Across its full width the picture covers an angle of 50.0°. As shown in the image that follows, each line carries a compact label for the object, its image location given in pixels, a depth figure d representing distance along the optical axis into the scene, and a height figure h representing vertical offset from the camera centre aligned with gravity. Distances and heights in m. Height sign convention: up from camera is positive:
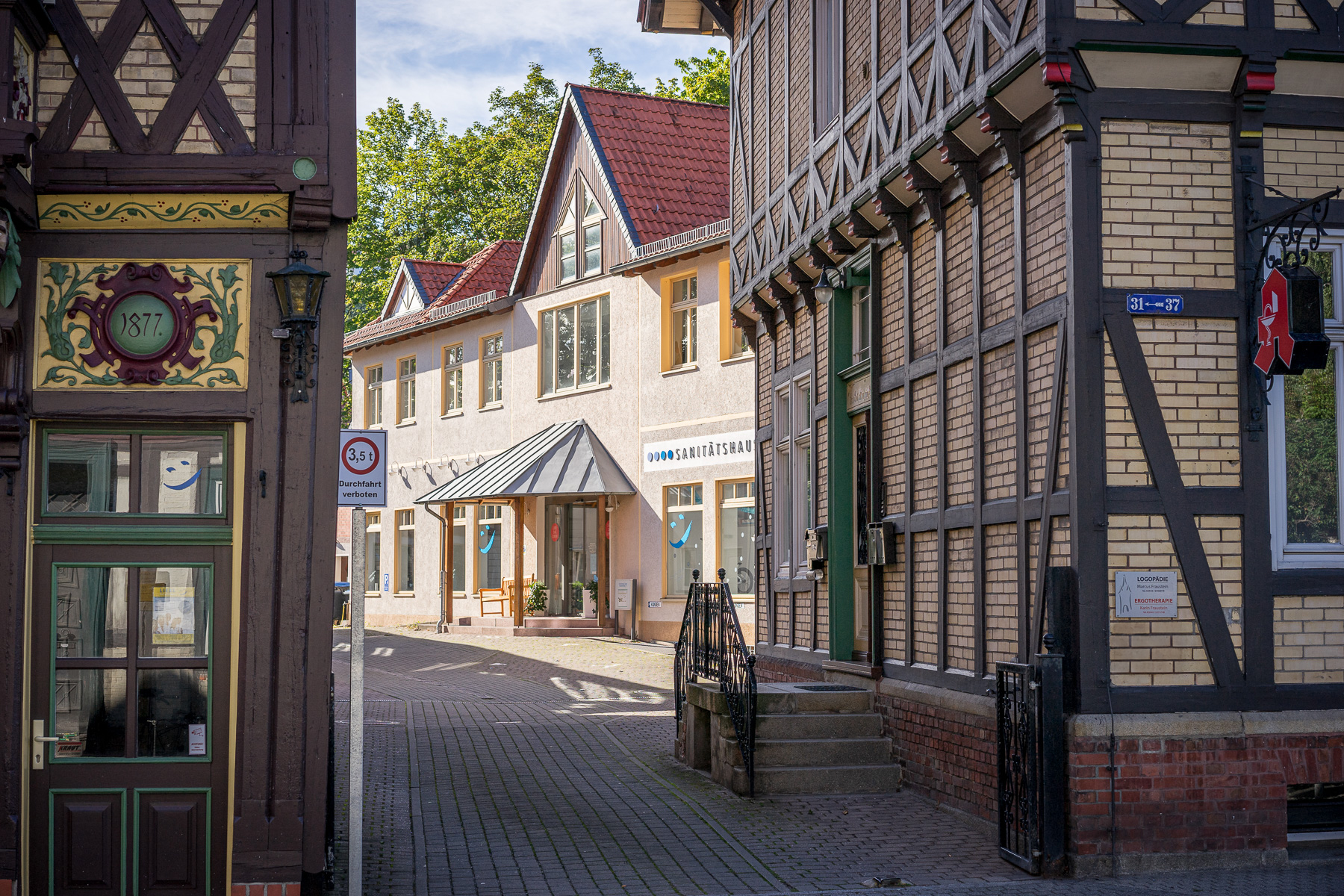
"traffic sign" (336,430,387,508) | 7.62 +0.34
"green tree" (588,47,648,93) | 47.31 +15.00
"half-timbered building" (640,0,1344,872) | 8.23 +0.66
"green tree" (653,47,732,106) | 36.47 +11.61
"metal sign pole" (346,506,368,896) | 7.25 -0.91
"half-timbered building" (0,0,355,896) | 7.35 +0.37
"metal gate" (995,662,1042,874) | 8.32 -1.37
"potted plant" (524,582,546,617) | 29.31 -1.40
